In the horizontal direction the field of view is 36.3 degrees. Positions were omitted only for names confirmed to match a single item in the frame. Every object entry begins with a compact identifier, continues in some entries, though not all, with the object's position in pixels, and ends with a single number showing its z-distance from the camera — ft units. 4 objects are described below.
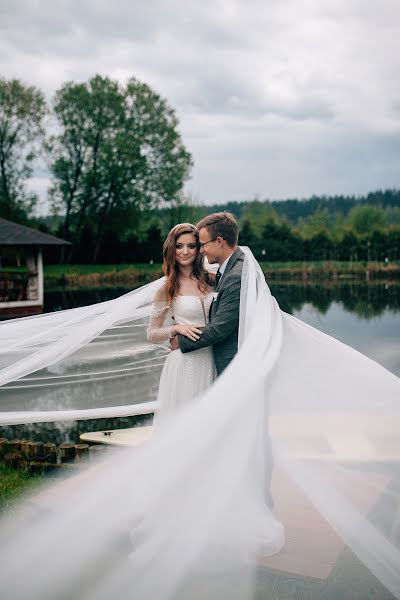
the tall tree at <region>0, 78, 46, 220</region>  123.65
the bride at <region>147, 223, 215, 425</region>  10.34
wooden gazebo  66.03
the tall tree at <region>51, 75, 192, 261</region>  130.31
